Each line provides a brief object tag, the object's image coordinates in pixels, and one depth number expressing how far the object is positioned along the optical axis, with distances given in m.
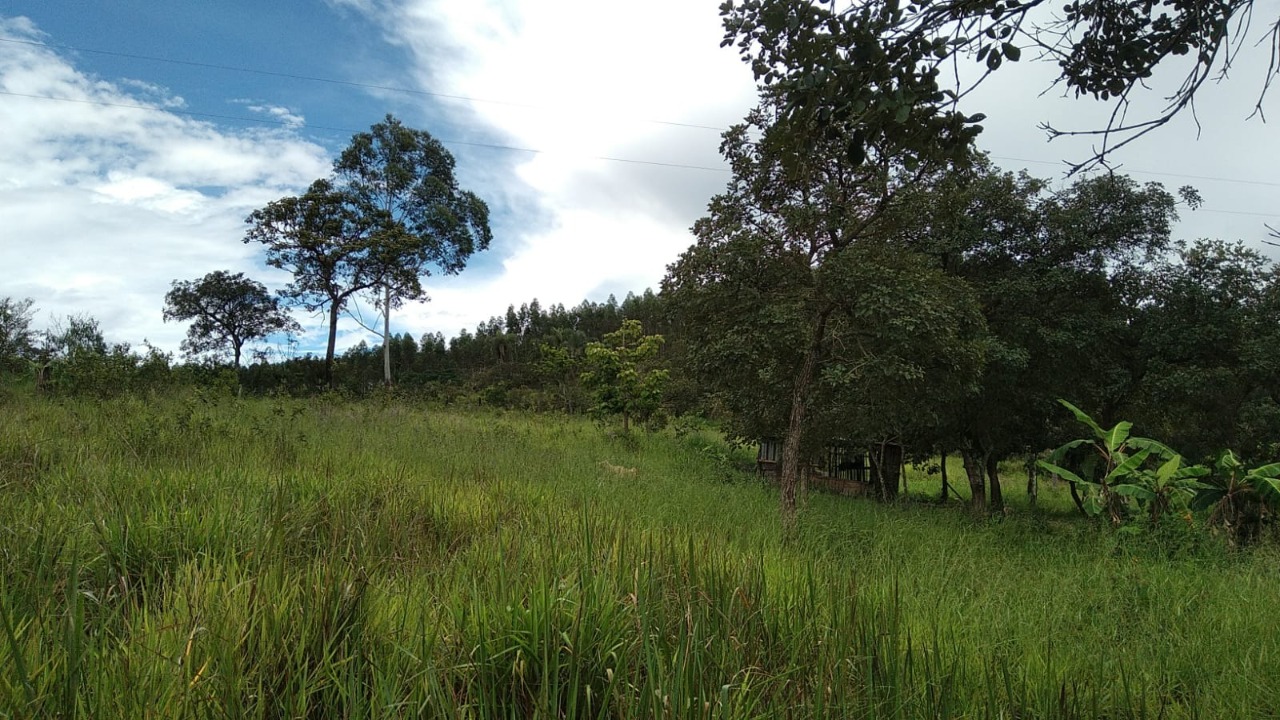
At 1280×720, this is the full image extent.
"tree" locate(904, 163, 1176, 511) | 10.54
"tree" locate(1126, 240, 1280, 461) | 9.88
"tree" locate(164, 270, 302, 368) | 32.44
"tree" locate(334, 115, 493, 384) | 24.77
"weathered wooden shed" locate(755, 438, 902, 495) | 14.19
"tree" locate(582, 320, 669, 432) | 15.05
